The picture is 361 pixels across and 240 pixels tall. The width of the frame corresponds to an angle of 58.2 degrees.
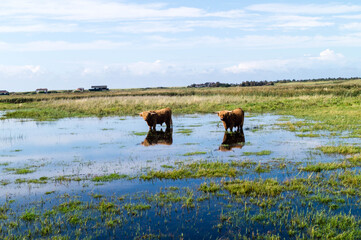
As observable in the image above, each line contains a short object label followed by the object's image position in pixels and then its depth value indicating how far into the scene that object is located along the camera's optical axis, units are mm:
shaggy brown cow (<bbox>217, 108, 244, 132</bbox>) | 20031
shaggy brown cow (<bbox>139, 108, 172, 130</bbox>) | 22281
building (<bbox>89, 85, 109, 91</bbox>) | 121650
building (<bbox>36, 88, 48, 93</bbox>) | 119912
